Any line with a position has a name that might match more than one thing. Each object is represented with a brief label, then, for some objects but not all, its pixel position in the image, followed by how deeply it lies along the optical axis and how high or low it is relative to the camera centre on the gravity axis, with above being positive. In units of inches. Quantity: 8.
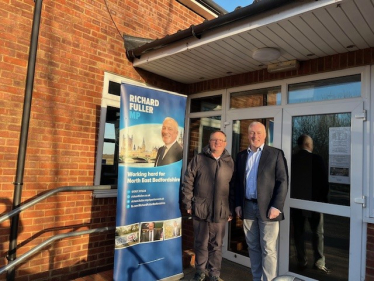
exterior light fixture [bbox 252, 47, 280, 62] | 130.2 +51.1
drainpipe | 118.9 +5.4
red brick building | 119.0 +29.5
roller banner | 125.9 -15.1
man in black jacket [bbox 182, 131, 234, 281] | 129.8 -19.3
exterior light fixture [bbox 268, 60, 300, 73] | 142.7 +50.5
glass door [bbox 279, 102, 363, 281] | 123.9 -13.2
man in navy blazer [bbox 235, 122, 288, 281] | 119.9 -15.8
